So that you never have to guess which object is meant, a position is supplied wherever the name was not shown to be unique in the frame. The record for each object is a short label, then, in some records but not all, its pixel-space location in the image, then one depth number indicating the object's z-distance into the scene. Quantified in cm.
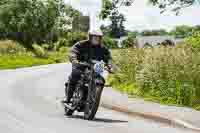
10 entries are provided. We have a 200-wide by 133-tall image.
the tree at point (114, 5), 3166
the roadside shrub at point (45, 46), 9086
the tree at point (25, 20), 8569
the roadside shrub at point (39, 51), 7966
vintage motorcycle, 1465
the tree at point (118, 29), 17105
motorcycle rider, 1521
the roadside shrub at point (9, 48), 6606
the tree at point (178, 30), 18435
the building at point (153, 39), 10594
